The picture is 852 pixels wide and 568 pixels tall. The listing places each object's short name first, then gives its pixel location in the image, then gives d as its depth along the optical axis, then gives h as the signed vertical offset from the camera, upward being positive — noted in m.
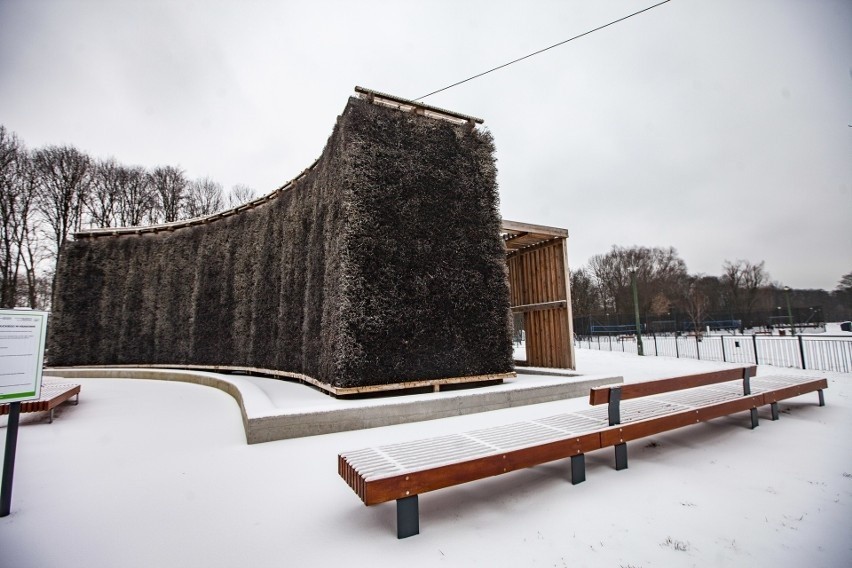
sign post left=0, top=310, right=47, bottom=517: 2.88 -0.26
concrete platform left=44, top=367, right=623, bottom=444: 5.10 -1.30
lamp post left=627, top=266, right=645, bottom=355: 16.11 -0.90
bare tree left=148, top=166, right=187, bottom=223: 23.75 +9.08
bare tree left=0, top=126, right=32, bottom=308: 16.47 +5.72
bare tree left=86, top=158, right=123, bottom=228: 21.09 +8.13
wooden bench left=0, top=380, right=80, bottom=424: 5.61 -1.09
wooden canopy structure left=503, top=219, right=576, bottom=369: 9.74 +0.93
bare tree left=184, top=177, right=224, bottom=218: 25.55 +9.44
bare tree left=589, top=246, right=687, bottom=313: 43.53 +6.08
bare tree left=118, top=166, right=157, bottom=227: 22.39 +8.29
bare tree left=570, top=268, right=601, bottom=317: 42.09 +3.29
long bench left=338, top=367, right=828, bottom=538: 2.55 -1.07
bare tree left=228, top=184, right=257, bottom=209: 28.37 +10.57
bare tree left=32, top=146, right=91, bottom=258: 18.73 +7.74
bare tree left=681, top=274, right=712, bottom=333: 31.48 +1.29
